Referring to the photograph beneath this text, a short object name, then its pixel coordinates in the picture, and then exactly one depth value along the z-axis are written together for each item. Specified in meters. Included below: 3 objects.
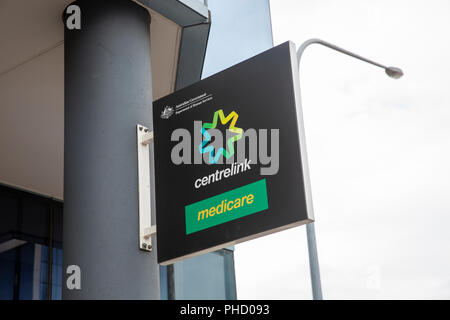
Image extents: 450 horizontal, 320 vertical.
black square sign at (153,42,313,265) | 5.64
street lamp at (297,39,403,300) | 12.45
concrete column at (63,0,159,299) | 6.61
